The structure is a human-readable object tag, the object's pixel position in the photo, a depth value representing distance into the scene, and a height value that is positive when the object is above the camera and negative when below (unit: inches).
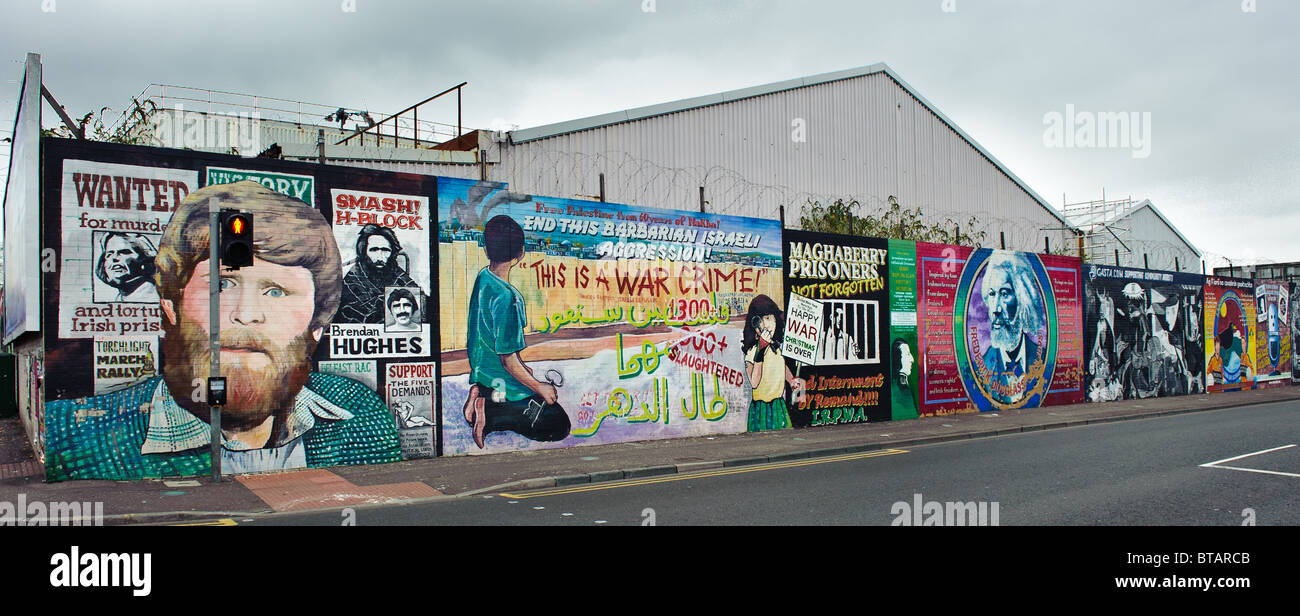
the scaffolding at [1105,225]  1624.0 +166.0
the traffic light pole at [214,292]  433.4 +13.8
